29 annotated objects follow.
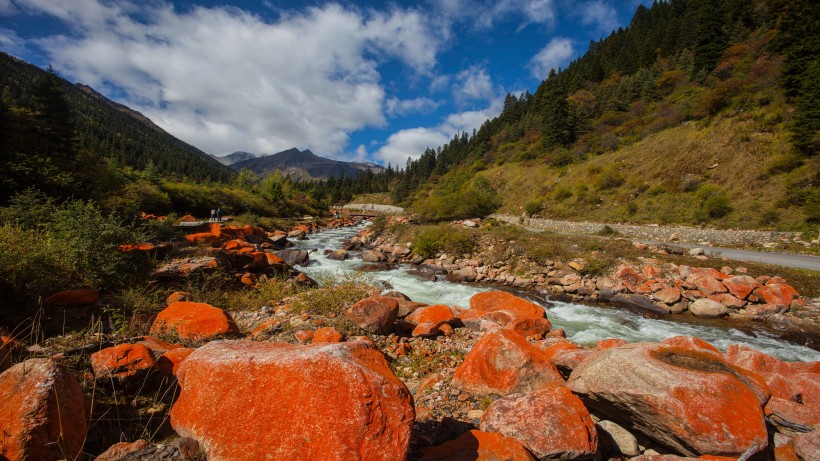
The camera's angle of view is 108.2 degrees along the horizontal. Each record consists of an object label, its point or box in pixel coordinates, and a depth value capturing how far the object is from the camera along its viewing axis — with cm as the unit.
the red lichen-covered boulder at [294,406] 210
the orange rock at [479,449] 255
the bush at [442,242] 1809
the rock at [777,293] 987
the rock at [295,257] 1664
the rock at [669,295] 1062
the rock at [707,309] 998
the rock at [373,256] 1900
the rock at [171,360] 359
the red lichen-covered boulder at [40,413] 195
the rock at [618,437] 324
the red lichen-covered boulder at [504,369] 412
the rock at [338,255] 1903
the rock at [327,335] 512
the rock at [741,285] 1025
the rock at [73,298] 569
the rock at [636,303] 1071
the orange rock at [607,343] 578
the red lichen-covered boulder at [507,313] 722
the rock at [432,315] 712
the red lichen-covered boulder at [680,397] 288
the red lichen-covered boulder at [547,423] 280
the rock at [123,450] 207
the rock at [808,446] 283
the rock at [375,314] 619
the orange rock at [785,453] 290
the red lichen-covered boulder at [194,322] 500
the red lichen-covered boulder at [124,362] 324
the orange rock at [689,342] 471
